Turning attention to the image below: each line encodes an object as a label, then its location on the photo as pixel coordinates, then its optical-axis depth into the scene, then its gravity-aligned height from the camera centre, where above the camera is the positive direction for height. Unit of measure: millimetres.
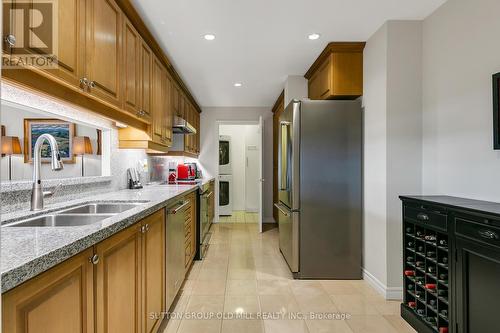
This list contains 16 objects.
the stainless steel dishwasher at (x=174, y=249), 2322 -675
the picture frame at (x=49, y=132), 1758 +226
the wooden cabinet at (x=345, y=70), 3254 +1066
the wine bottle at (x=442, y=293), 1984 -827
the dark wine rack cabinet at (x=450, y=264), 1585 -606
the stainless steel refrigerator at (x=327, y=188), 3229 -212
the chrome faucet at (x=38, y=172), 1607 -17
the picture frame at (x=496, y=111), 1896 +361
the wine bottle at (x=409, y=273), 2337 -818
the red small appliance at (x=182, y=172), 4867 -51
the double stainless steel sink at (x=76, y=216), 1555 -272
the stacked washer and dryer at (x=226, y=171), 7488 -58
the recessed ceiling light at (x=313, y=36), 3002 +1330
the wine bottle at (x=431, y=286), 2091 -826
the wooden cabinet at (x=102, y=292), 841 -452
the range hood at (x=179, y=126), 3990 +580
